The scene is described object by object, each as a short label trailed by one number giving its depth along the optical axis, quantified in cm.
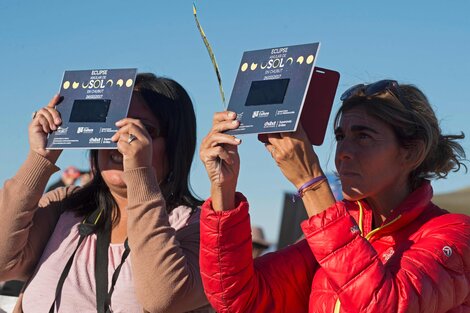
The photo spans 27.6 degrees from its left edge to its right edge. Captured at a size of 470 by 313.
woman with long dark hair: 382
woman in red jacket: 299
